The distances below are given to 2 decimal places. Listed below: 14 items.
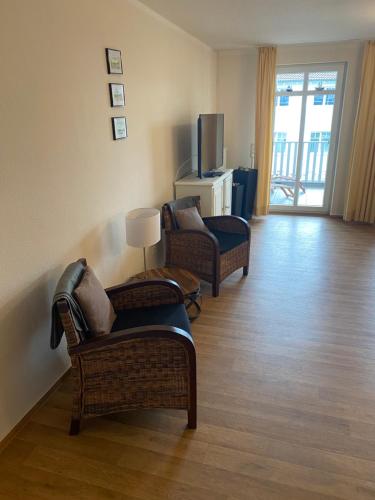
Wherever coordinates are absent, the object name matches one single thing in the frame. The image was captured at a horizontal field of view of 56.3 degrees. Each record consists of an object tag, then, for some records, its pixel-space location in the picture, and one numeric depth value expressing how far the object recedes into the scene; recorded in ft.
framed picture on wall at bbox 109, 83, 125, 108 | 8.38
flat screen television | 12.57
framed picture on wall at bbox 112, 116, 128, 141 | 8.66
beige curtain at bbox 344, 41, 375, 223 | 15.33
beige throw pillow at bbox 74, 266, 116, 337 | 5.90
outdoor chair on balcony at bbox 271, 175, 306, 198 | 19.07
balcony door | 16.87
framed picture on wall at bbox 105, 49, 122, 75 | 8.17
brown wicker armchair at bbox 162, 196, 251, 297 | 10.49
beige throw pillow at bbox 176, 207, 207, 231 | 11.04
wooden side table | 9.14
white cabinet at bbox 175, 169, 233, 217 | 12.54
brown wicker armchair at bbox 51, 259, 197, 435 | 5.64
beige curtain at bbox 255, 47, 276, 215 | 16.37
